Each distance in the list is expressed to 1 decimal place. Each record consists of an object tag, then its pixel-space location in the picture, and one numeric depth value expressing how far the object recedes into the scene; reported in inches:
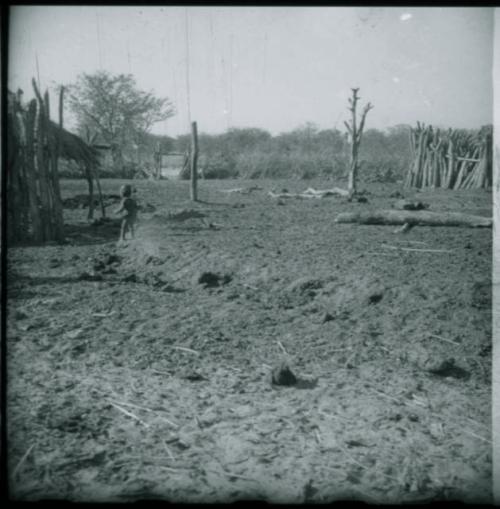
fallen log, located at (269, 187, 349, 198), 551.5
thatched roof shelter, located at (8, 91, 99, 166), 297.7
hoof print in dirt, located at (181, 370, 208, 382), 154.6
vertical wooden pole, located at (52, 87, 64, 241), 317.1
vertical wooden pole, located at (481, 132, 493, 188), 589.0
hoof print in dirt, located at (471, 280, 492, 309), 192.2
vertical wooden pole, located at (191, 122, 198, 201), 506.3
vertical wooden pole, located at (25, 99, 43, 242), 305.1
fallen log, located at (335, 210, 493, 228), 313.6
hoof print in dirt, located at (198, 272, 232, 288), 229.1
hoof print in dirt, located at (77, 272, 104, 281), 238.5
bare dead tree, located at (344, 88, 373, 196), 514.8
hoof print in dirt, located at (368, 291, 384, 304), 197.8
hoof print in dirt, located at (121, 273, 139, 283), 239.3
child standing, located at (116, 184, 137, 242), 309.9
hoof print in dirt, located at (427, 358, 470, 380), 158.2
